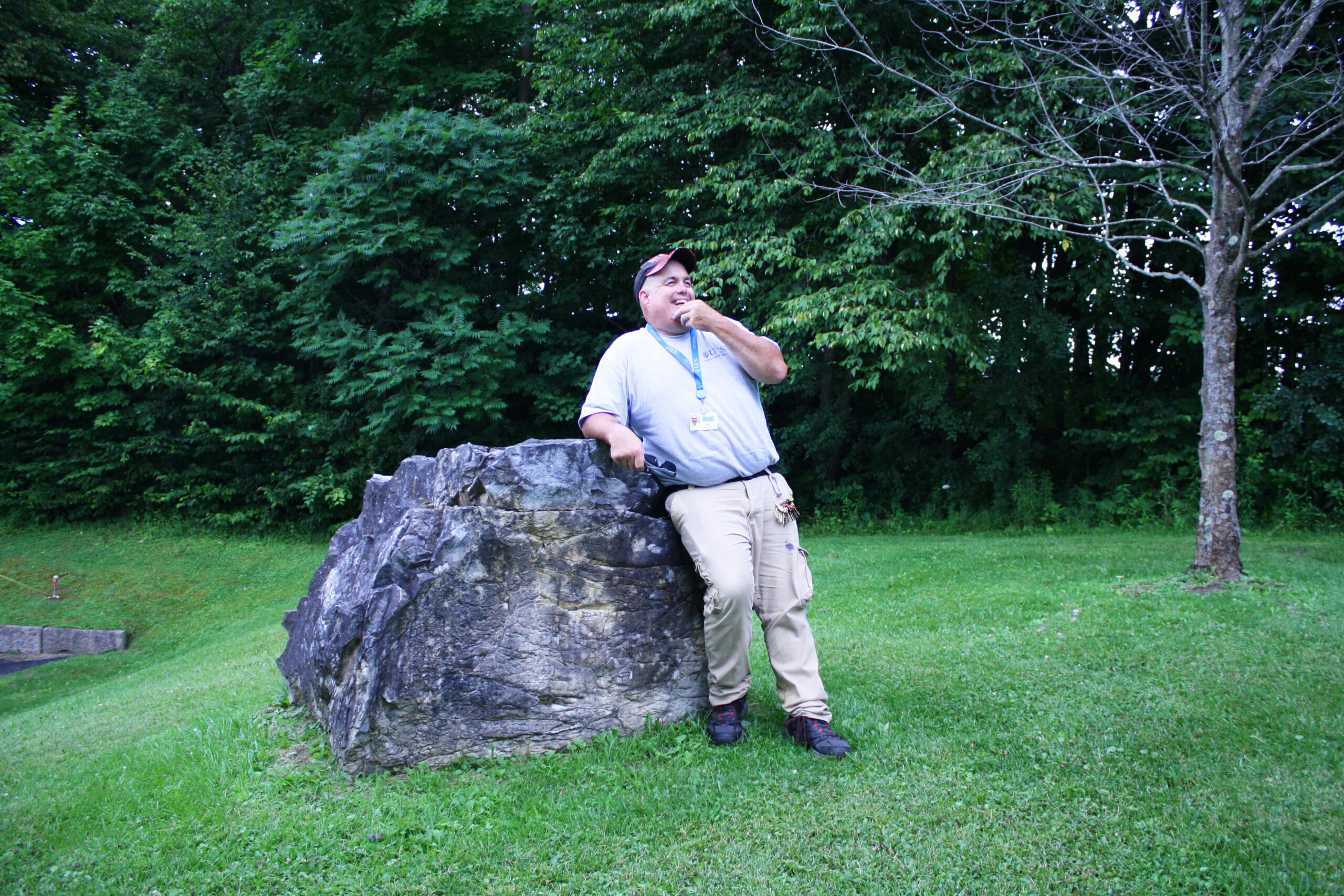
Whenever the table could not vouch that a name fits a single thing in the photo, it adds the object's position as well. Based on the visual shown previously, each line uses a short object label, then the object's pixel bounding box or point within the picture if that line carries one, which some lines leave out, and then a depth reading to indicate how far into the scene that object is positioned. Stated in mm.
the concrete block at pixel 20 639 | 12055
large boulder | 3672
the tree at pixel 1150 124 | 7082
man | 3732
